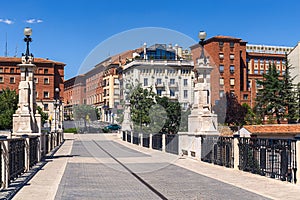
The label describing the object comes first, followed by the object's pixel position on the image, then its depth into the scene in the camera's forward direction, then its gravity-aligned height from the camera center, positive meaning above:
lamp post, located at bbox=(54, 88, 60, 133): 42.72 +0.89
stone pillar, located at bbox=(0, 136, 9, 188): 10.55 -1.15
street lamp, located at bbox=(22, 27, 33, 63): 20.28 +3.46
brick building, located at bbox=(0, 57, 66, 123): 97.62 +8.39
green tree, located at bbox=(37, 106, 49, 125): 71.97 -0.46
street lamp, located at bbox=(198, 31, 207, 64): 20.02 +3.44
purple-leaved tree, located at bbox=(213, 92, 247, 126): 66.14 +0.17
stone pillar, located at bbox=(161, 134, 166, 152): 26.70 -1.67
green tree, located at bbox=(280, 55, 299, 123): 57.03 +2.54
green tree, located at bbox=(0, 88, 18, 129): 58.29 +1.00
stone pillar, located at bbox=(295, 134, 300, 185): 11.80 -1.15
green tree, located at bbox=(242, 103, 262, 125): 59.04 -0.41
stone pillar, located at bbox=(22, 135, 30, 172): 15.20 -1.37
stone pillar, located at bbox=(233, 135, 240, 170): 16.06 -1.39
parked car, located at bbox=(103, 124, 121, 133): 55.90 -1.72
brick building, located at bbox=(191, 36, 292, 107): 92.19 +10.63
